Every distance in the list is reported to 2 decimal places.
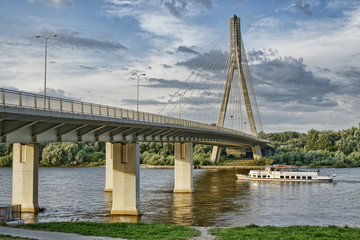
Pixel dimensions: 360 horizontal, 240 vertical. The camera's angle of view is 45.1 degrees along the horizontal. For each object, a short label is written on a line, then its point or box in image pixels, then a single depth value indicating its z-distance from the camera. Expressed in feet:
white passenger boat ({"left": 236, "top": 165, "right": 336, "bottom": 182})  259.19
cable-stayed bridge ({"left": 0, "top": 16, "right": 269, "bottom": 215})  82.23
